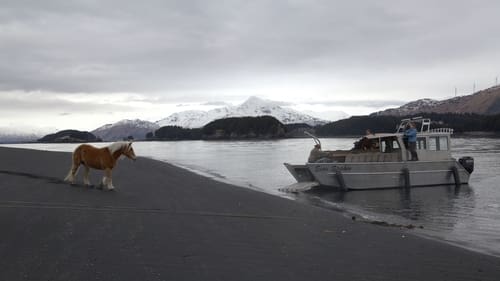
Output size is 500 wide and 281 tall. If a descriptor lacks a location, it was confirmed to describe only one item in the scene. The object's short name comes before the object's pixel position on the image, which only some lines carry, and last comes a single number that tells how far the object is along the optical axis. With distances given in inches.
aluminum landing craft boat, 1024.9
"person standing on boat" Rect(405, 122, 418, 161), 1068.5
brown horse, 604.5
